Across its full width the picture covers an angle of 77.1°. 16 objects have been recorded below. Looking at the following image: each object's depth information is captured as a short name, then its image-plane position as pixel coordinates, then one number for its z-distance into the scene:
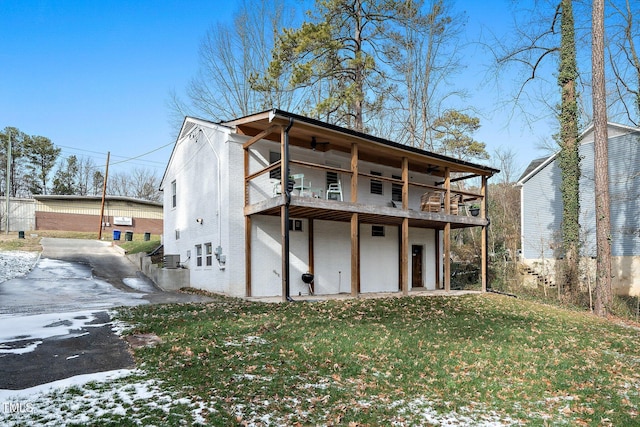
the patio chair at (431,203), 15.02
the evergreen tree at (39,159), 37.47
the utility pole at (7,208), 28.46
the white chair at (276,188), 12.66
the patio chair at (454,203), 15.87
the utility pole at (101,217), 28.57
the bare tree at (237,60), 22.50
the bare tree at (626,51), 14.59
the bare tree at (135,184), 49.53
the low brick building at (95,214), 30.36
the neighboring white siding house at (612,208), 17.38
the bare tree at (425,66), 20.70
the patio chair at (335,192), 13.39
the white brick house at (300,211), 12.09
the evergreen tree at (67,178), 39.62
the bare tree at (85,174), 44.50
